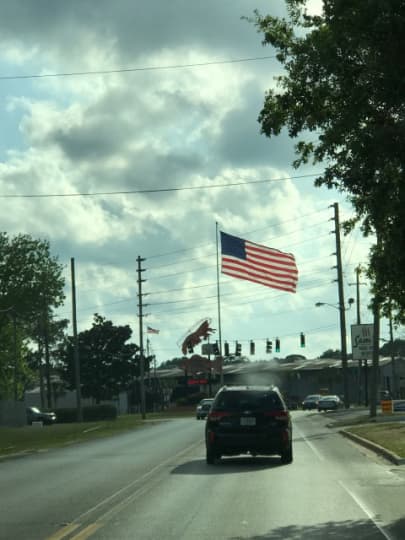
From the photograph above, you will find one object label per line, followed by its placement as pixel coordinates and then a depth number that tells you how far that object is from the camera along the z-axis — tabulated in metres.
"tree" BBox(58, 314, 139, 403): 127.56
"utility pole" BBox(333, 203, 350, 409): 68.81
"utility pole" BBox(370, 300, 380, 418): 49.56
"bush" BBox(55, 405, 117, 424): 87.56
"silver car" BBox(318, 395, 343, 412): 80.69
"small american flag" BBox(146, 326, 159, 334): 91.26
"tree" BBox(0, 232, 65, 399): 83.94
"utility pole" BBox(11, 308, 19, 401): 86.16
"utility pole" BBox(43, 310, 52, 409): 86.70
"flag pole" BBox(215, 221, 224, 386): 88.69
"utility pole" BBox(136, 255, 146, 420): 81.75
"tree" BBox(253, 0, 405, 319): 15.14
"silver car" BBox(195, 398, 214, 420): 71.06
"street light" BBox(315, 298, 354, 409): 68.75
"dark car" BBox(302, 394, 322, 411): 93.06
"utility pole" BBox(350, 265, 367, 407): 84.22
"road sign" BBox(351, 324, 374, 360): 60.44
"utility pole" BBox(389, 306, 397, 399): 104.69
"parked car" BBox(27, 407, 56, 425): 80.31
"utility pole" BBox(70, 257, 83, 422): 67.00
